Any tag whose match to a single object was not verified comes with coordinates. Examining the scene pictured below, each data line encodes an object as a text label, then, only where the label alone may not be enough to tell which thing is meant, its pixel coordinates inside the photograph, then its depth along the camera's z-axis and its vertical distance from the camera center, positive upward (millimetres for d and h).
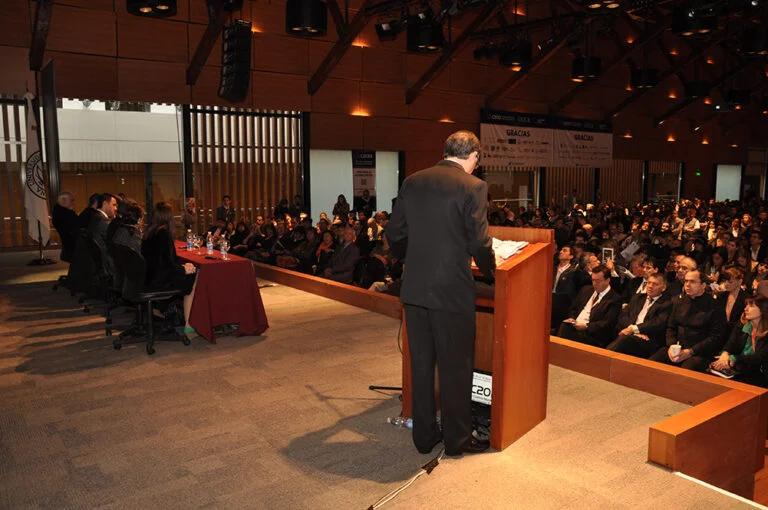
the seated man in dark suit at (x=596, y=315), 5141 -1110
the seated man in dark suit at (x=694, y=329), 4462 -1059
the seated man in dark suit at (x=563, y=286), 5809 -1009
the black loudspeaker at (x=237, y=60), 9414 +1812
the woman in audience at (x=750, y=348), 4160 -1123
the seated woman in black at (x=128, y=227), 5145 -400
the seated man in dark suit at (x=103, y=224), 5973 -461
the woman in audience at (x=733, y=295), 4797 -866
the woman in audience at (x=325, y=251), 8672 -981
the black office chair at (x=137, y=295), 4879 -936
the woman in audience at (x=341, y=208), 13046 -598
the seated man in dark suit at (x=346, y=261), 8000 -1032
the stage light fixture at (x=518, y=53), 13797 +2831
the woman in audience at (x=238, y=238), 10591 -1016
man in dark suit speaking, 2770 -431
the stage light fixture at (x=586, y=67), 13992 +2568
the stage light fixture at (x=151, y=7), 7621 +2105
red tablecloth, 5238 -1019
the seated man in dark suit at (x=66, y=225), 7680 -569
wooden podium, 2959 -776
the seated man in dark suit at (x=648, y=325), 4797 -1102
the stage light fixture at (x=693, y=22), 8867 +2300
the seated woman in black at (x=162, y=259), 5156 -653
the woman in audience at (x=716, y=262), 7184 -923
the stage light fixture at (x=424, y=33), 10695 +2525
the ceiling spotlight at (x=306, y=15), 8891 +2340
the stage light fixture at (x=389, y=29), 11896 +2878
